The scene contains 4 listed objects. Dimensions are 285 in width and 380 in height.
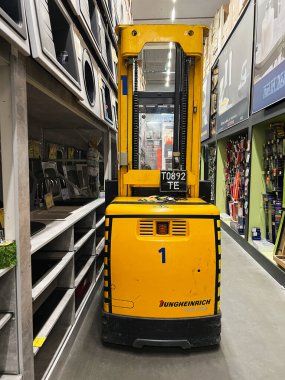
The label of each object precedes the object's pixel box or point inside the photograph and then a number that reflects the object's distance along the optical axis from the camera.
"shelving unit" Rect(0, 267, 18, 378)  1.33
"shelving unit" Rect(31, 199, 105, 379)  1.71
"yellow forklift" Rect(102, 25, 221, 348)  1.98
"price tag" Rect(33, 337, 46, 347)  1.55
